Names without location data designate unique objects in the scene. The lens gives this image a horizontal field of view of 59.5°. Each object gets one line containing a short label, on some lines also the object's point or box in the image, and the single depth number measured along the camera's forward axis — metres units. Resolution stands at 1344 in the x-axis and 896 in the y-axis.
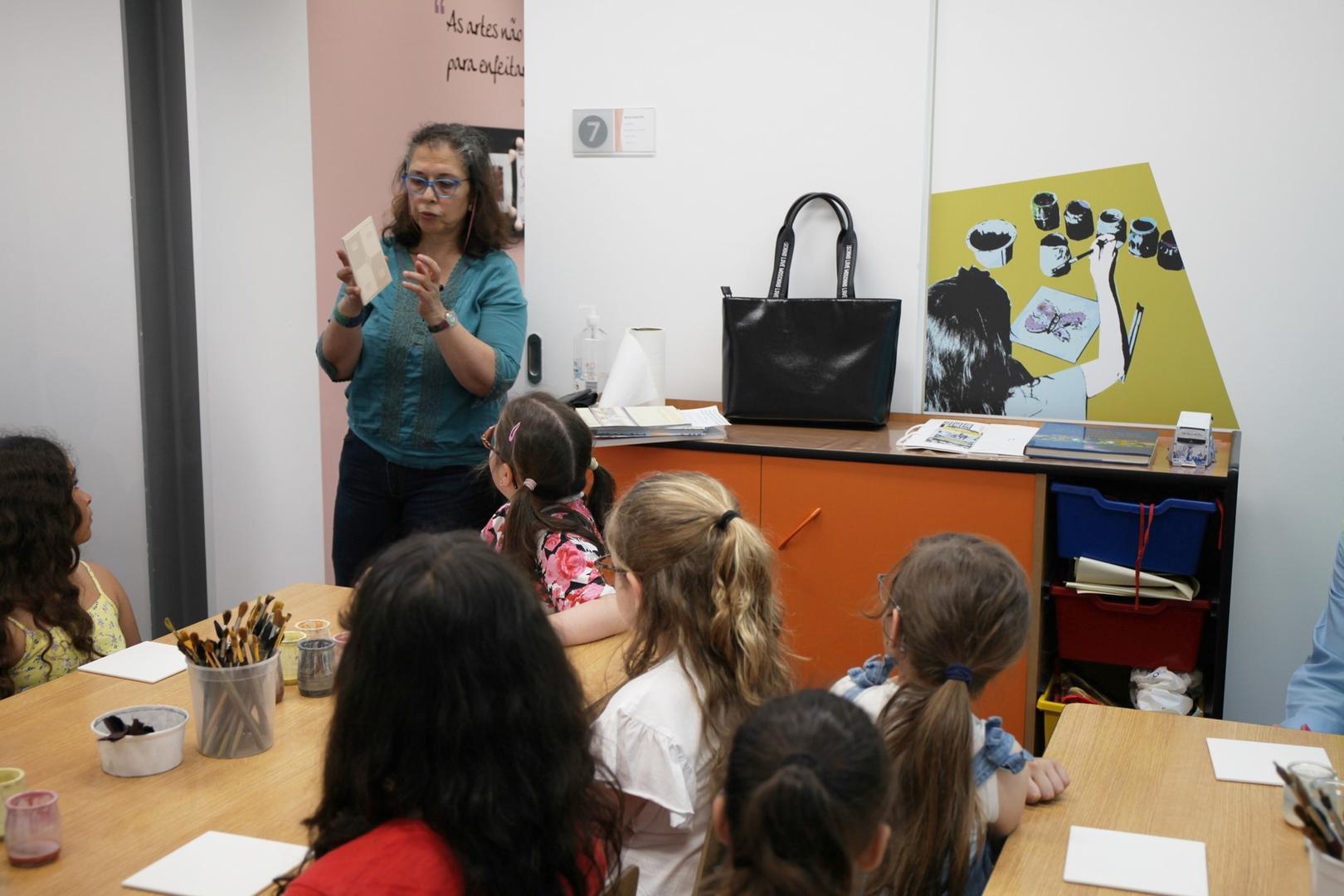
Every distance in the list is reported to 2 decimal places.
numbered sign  3.31
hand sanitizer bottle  3.38
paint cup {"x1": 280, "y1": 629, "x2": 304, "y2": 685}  1.87
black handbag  2.93
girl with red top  1.05
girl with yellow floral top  1.96
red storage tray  2.60
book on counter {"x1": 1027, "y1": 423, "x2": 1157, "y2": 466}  2.54
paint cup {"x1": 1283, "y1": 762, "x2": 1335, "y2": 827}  1.38
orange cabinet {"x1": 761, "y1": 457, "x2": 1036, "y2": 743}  2.64
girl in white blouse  1.49
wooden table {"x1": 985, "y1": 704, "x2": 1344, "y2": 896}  1.33
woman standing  2.79
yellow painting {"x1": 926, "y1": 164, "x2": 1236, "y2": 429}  2.91
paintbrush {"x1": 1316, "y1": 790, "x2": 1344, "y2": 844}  1.13
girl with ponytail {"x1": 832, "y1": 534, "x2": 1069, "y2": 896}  1.42
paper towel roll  3.12
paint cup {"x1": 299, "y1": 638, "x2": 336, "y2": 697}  1.83
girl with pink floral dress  2.17
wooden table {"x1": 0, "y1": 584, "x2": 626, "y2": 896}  1.31
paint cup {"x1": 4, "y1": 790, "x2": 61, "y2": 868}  1.29
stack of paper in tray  2.55
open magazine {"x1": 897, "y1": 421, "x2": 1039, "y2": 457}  2.70
